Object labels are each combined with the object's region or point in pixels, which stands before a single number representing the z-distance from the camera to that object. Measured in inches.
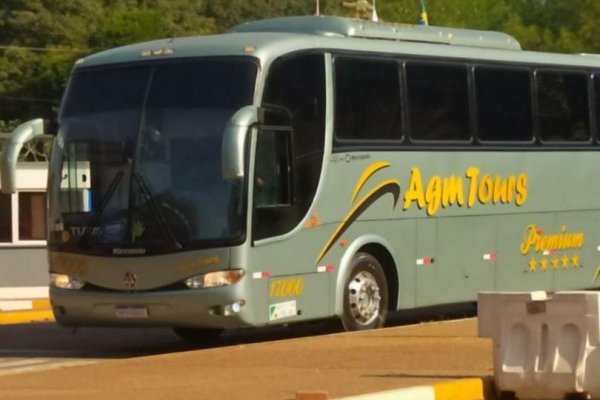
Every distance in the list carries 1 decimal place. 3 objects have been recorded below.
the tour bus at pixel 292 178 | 671.1
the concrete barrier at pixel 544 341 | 490.3
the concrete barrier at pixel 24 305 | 1042.1
